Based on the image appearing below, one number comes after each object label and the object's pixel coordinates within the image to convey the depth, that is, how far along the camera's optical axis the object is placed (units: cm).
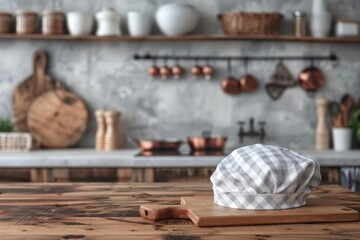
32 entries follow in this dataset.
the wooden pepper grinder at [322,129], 399
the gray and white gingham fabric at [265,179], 141
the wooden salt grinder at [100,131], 389
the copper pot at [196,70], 400
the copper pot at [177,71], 400
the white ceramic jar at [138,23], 389
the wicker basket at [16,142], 369
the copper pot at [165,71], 400
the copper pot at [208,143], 359
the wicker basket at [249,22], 383
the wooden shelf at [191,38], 386
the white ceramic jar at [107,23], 387
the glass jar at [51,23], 389
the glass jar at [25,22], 389
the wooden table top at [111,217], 125
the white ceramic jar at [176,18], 387
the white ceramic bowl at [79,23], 388
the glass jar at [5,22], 388
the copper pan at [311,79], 402
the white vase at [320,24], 395
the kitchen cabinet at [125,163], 331
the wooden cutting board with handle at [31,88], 400
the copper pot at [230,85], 402
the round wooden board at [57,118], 396
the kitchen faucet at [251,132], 400
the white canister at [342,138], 388
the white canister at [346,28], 394
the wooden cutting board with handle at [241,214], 135
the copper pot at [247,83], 402
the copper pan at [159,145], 359
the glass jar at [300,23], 393
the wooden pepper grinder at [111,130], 386
